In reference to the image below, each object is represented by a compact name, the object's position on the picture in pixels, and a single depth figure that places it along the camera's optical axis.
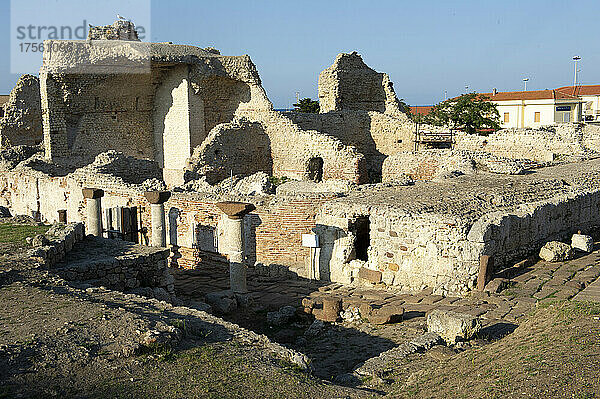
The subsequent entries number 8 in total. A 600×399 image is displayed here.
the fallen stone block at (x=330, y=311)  8.60
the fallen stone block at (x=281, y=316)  8.72
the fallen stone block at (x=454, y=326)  7.08
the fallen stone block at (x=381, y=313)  8.23
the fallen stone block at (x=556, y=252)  10.37
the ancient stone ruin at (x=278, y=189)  9.30
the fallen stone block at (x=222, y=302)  9.20
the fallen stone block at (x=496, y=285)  8.99
